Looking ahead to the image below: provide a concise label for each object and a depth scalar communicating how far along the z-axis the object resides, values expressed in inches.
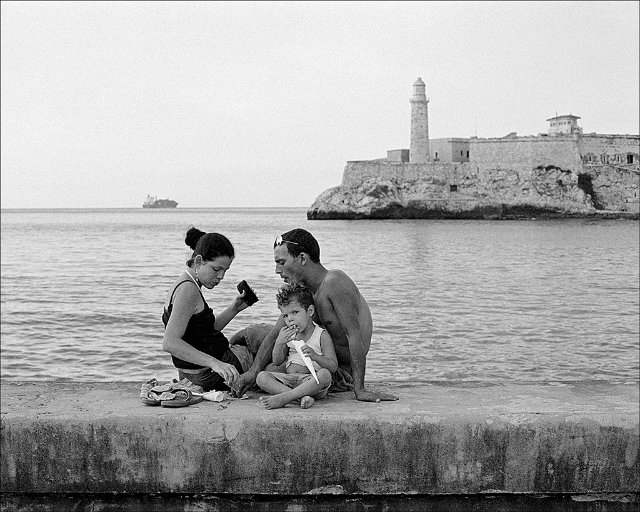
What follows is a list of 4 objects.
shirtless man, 167.8
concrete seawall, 148.5
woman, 168.2
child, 162.1
